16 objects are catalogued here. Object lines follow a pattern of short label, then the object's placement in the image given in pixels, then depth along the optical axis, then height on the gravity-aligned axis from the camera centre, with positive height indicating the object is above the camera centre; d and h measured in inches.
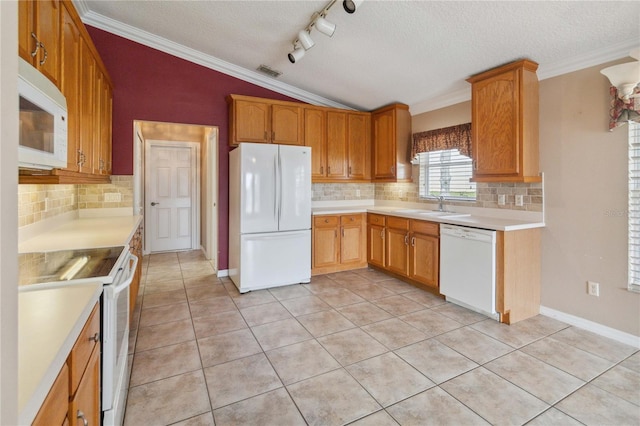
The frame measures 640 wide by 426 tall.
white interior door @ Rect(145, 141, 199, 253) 225.8 +8.8
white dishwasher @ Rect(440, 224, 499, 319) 115.8 -22.7
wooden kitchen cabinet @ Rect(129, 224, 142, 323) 109.1 -26.0
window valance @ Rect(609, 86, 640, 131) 93.0 +27.9
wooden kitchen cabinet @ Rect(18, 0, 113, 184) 67.1 +32.6
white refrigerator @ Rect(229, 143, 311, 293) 146.2 -3.4
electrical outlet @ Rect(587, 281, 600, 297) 107.3 -26.9
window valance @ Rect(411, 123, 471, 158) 148.3 +32.7
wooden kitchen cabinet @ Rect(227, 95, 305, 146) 158.4 +43.0
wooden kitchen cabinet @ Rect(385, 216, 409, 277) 156.1 -18.7
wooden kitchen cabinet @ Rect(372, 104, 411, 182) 178.4 +35.0
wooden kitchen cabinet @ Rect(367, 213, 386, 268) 171.9 -17.4
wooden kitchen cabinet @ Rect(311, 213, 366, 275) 170.9 -19.0
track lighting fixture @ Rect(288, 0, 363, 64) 92.4 +59.8
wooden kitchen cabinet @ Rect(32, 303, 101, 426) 32.6 -21.1
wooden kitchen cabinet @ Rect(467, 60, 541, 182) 115.0 +30.4
